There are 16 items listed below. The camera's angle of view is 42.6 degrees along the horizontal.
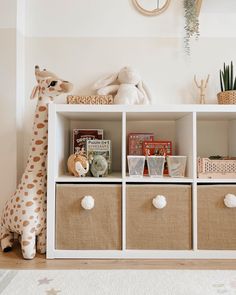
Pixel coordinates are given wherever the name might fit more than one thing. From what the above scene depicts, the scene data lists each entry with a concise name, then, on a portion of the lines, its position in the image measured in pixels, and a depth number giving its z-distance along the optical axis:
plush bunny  1.80
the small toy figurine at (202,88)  1.90
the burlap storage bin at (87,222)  1.57
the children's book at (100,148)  1.75
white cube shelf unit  1.55
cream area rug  1.21
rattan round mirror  1.96
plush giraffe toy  1.55
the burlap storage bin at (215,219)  1.56
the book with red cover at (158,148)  1.75
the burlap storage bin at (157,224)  1.57
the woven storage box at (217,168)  1.61
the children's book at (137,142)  1.84
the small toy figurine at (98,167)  1.63
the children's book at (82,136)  1.87
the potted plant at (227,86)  1.70
